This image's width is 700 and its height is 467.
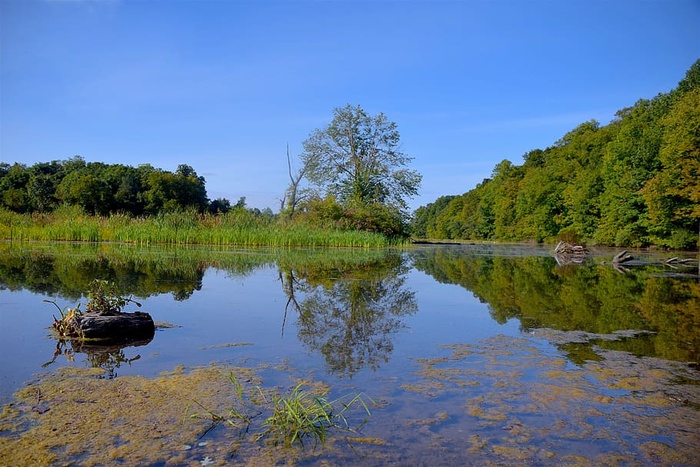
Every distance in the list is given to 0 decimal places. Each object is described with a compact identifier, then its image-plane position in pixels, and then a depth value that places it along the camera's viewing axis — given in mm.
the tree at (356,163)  34875
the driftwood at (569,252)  23281
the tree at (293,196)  33472
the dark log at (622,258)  18547
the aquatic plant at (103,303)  5207
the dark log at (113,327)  4910
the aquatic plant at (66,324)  4922
